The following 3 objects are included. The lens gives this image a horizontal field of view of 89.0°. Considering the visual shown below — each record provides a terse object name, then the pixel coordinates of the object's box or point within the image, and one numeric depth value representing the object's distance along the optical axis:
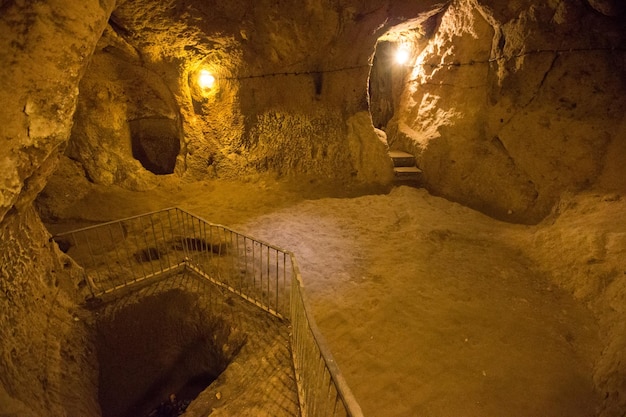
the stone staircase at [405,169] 9.17
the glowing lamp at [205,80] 8.46
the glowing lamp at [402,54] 10.53
